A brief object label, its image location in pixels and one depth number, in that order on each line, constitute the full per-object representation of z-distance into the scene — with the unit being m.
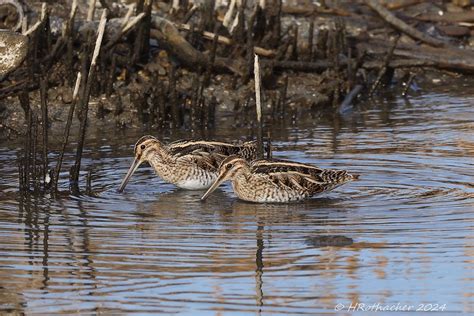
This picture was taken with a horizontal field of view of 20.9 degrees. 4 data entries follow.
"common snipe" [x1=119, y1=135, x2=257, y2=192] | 10.45
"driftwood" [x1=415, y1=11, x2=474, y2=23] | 16.90
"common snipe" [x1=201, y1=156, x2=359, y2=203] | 9.69
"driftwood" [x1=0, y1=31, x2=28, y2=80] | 12.64
